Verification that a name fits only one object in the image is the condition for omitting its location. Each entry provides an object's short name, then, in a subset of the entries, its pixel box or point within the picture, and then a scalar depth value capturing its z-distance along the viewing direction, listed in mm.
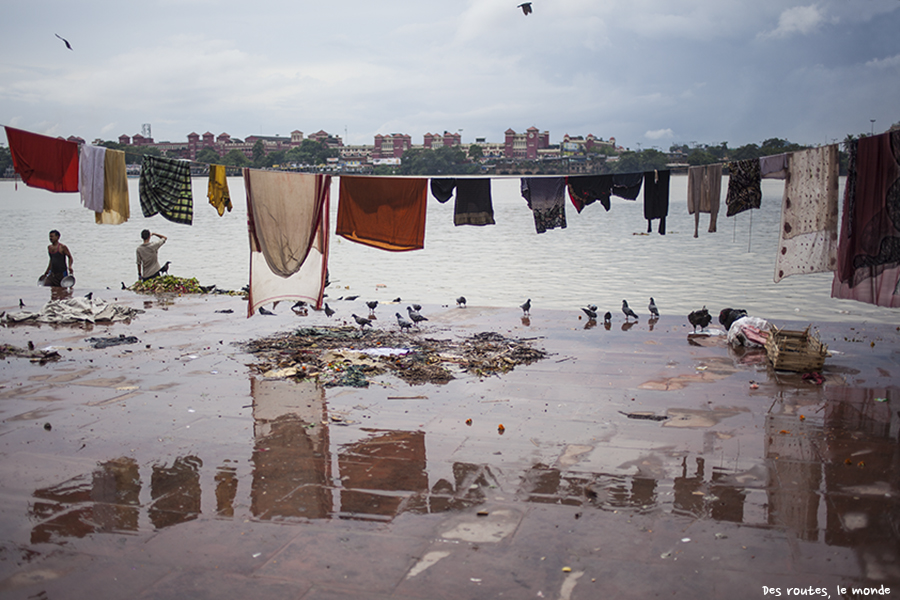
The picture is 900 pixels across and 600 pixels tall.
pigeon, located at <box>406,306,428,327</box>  11469
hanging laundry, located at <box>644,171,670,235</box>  11281
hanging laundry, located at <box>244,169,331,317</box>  9031
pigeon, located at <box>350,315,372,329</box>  10965
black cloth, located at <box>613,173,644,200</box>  11289
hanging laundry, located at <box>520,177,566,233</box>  11445
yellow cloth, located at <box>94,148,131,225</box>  9680
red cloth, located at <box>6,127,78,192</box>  8625
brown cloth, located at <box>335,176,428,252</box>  10023
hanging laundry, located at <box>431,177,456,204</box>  10820
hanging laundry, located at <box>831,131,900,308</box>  6711
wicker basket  8141
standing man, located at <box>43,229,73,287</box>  15148
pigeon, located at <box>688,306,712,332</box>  10859
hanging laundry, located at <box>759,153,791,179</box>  8406
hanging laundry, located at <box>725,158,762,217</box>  9195
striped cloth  9705
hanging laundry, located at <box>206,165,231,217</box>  9922
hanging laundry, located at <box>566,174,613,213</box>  11219
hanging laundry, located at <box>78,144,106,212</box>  9414
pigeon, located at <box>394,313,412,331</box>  10984
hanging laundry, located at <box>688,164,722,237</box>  10922
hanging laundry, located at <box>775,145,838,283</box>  7934
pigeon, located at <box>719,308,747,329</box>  10789
